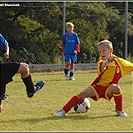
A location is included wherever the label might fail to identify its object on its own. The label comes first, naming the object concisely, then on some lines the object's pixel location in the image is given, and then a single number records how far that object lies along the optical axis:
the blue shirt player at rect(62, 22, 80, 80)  19.65
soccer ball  9.95
